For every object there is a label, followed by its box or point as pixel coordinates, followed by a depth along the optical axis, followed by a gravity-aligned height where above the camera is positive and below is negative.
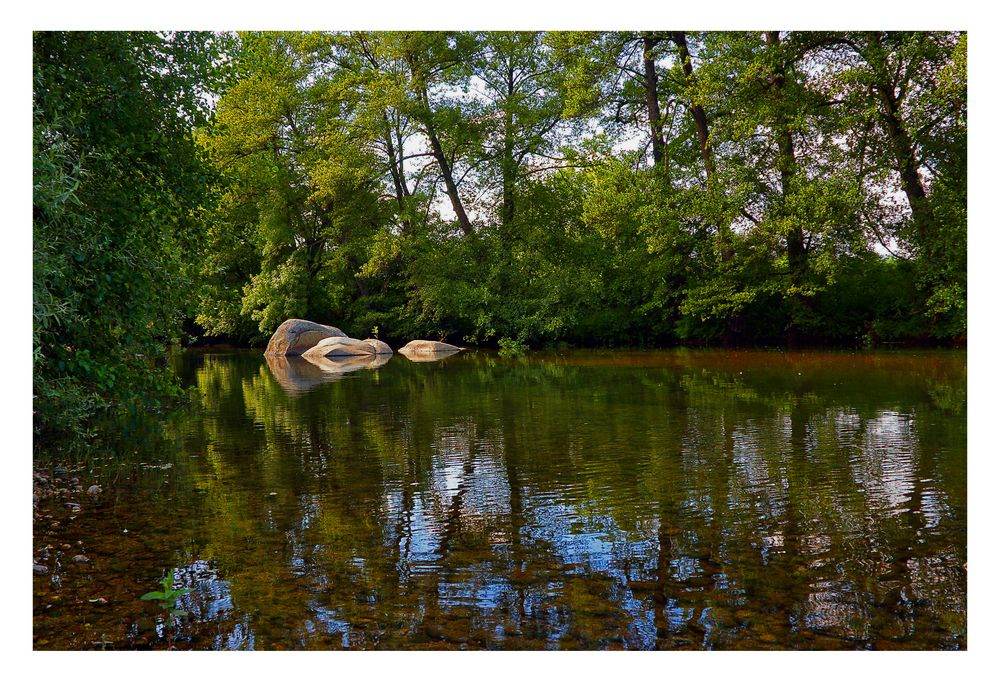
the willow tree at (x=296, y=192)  34.12 +5.96
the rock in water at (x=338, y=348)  29.61 -0.49
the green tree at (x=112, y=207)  6.49 +1.17
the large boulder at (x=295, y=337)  31.64 -0.10
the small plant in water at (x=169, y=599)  4.23 -1.43
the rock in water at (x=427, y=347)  31.38 -0.51
